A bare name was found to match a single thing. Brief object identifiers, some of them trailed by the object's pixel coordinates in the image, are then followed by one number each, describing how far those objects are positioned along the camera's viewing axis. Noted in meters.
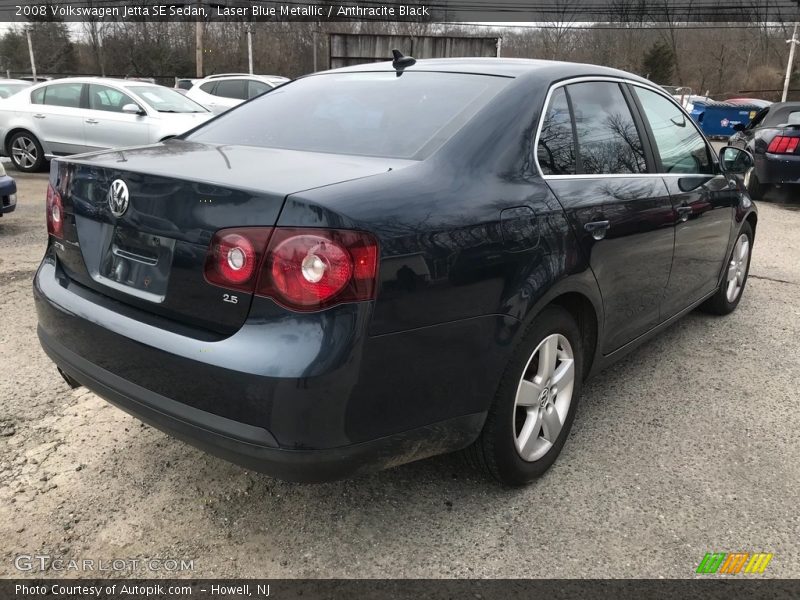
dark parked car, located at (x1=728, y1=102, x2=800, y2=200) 9.17
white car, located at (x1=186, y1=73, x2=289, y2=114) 13.92
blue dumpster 24.56
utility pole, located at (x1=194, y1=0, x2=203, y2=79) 27.38
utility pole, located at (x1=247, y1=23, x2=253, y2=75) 41.53
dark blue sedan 1.79
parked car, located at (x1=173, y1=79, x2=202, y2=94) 25.33
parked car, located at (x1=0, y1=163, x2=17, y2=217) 6.39
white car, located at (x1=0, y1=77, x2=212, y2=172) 9.95
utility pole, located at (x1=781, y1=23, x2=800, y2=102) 39.12
